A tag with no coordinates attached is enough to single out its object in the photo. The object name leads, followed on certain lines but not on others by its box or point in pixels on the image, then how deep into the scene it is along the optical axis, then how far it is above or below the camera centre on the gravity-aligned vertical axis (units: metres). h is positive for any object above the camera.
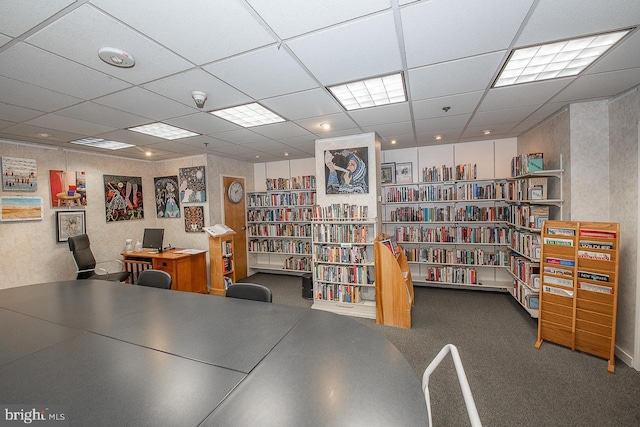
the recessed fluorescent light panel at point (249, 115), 2.66 +1.14
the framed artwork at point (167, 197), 5.11 +0.35
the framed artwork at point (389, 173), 4.95 +0.70
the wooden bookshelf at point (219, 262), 4.45 -0.96
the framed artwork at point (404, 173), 4.90 +0.70
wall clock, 5.39 +0.45
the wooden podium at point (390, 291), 3.12 -1.12
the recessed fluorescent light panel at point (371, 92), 2.18 +1.15
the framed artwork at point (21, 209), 3.39 +0.11
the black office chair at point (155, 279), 2.52 -0.71
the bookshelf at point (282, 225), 5.47 -0.36
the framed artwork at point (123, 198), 4.60 +0.32
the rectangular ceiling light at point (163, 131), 3.16 +1.15
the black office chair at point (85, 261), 3.71 -0.74
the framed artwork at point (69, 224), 3.91 -0.15
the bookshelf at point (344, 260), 3.71 -0.82
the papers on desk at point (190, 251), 4.52 -0.75
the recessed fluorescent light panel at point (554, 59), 1.69 +1.13
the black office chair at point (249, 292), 2.02 -0.71
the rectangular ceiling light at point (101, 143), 3.67 +1.15
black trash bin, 4.27 -1.39
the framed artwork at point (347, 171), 3.82 +0.61
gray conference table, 0.89 -0.74
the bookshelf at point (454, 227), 4.28 -0.41
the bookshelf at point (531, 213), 3.08 -0.13
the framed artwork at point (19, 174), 3.41 +0.62
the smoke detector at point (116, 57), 1.58 +1.08
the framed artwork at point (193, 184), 4.83 +0.57
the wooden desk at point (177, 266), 4.20 -0.98
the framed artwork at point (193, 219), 4.91 -0.14
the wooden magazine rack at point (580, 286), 2.30 -0.86
